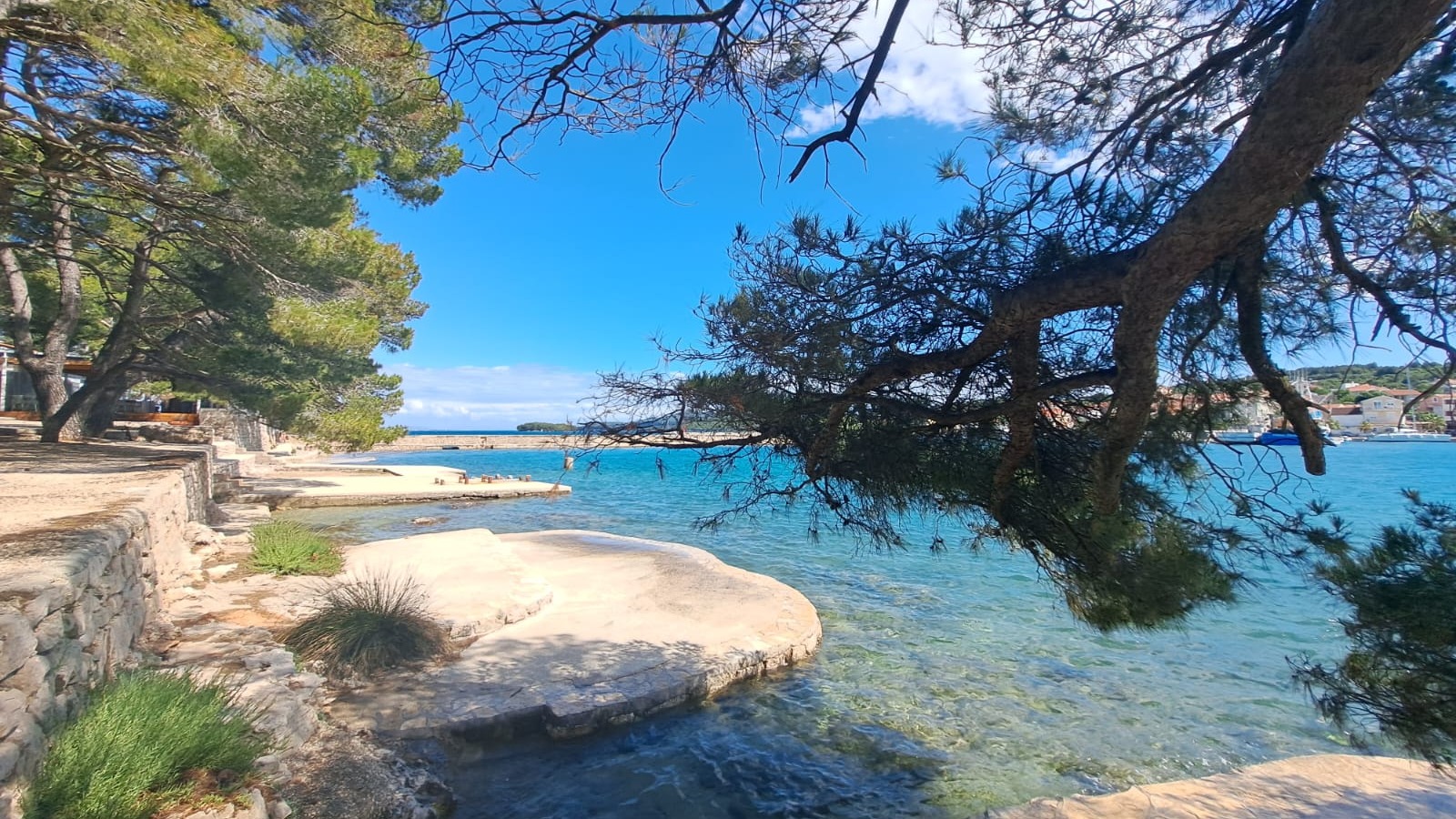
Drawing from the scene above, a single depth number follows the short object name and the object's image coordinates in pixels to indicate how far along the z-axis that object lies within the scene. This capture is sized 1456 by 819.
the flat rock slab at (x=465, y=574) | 7.12
